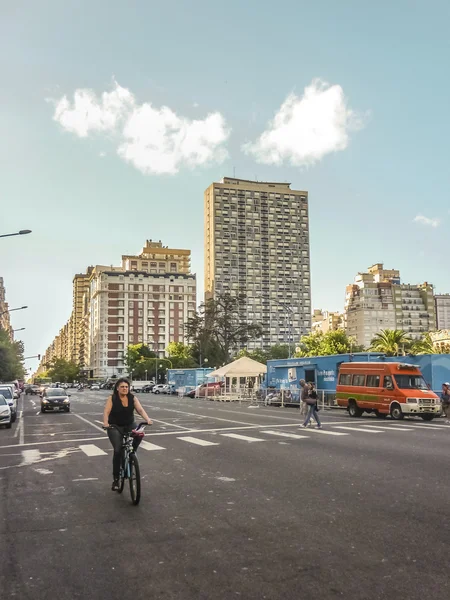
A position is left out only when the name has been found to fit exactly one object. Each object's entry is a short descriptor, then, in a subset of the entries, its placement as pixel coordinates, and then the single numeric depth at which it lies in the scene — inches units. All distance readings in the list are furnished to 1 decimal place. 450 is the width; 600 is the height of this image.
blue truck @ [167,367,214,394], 2539.4
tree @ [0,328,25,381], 2645.2
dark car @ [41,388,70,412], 1366.9
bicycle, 302.5
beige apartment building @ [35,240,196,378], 6441.9
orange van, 952.9
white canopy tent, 1905.8
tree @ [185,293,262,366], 3341.5
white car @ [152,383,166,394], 3295.5
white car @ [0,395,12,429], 906.4
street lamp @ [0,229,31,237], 1134.4
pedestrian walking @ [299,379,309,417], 799.7
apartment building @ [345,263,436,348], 7185.0
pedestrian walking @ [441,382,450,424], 989.2
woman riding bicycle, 324.2
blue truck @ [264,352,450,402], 1168.2
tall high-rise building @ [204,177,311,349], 6820.9
